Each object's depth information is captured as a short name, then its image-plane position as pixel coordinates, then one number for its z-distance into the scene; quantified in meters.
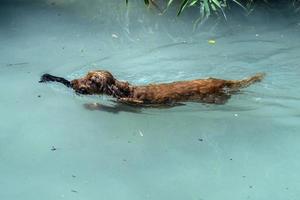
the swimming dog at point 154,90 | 8.36
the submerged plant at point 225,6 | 12.29
